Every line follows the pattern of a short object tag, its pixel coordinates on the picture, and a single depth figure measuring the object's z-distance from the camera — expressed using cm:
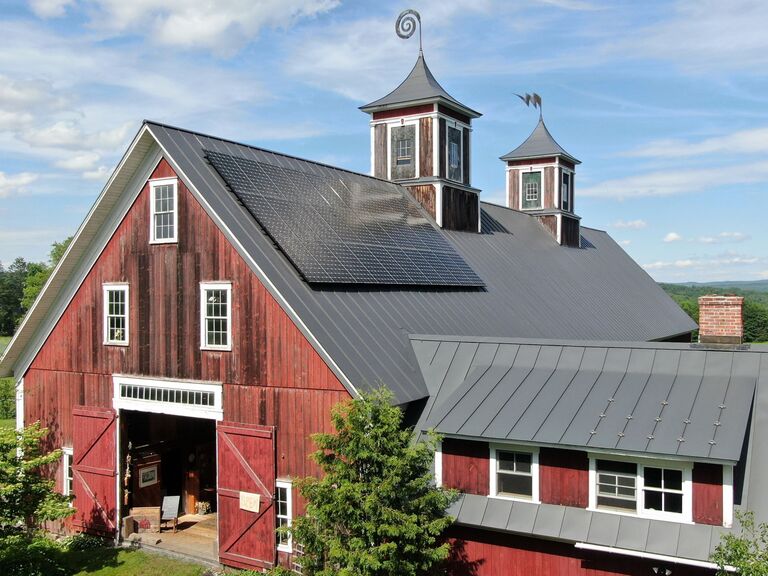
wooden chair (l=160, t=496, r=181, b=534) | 1881
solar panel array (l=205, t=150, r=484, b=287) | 1698
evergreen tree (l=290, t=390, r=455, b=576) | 1134
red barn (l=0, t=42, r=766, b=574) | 1257
